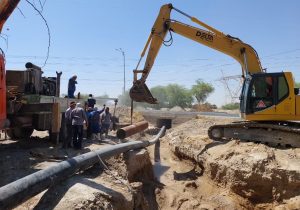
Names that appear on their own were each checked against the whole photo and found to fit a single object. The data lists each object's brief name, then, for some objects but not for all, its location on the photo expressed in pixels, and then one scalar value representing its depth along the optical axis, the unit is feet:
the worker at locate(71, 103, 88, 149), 25.52
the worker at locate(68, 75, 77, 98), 35.59
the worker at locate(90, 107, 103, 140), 32.44
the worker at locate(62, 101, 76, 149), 25.88
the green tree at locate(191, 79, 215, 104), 197.14
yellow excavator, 27.48
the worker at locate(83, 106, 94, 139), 33.01
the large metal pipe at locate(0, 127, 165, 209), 12.05
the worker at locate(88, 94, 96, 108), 37.74
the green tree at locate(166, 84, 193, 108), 217.07
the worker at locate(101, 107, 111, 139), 35.82
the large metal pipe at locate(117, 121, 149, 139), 36.95
